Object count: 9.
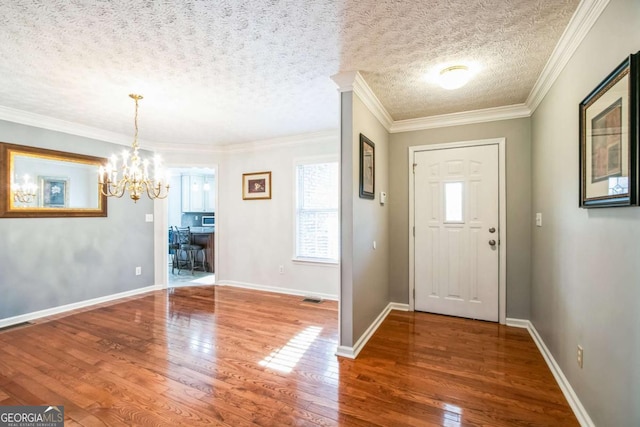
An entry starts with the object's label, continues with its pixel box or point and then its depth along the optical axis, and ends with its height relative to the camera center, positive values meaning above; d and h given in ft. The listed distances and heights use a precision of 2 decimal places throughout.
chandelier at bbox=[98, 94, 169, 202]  9.22 +1.25
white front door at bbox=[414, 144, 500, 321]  10.64 -0.68
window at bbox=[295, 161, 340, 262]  13.83 +0.09
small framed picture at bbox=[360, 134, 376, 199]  8.81 +1.46
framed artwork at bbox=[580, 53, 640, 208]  4.01 +1.20
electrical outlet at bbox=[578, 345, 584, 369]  5.70 -2.81
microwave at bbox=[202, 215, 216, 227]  25.16 -0.66
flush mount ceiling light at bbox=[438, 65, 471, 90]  7.52 +3.65
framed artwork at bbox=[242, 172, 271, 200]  15.12 +1.45
